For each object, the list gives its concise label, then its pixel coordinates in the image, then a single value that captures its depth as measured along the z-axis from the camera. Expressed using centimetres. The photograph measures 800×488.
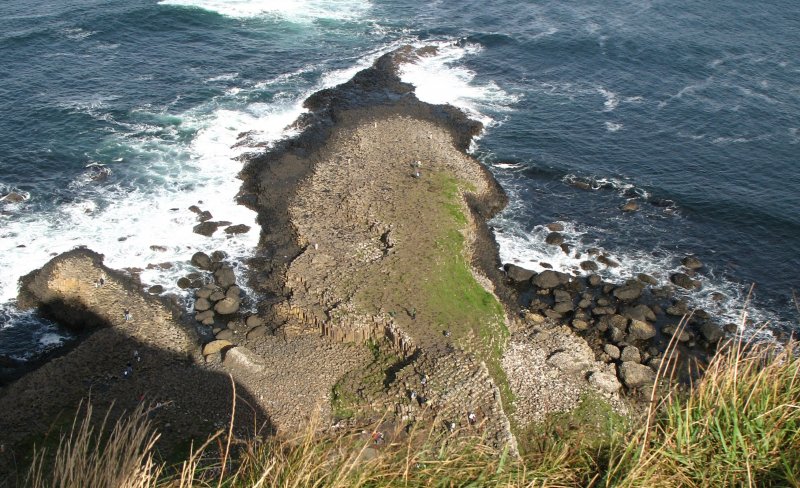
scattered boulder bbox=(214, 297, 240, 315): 4559
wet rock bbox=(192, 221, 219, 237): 5378
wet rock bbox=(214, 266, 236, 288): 4819
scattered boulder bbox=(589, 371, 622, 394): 3934
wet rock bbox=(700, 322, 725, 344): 4544
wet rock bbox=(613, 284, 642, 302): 4931
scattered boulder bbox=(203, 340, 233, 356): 4100
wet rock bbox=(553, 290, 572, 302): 4866
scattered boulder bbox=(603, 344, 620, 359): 4350
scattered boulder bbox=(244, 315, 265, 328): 4369
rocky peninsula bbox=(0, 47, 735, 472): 3697
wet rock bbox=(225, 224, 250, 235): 5364
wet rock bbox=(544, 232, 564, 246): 5528
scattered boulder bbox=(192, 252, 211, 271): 5006
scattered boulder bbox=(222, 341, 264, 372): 3962
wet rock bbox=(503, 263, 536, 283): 5056
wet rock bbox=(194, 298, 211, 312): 4584
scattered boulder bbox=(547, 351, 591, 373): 4069
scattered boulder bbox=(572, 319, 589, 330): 4584
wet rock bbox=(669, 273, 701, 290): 5081
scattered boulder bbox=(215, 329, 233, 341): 4262
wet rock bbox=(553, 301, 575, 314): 4760
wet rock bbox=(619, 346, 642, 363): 4300
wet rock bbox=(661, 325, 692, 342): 4567
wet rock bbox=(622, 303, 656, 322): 4734
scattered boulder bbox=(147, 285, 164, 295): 4716
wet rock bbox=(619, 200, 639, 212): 6003
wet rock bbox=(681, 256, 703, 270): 5284
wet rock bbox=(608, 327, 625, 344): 4512
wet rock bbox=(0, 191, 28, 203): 5609
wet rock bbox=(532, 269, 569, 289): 5006
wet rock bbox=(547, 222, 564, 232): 5723
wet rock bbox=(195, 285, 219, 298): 4694
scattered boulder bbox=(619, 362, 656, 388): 4072
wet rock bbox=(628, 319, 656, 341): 4581
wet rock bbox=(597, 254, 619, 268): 5319
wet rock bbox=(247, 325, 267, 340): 4256
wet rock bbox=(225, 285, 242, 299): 4688
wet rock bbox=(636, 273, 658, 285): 5125
